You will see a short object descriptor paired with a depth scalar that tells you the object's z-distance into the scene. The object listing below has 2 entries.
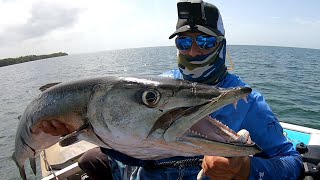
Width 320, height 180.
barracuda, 0.38
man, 0.47
